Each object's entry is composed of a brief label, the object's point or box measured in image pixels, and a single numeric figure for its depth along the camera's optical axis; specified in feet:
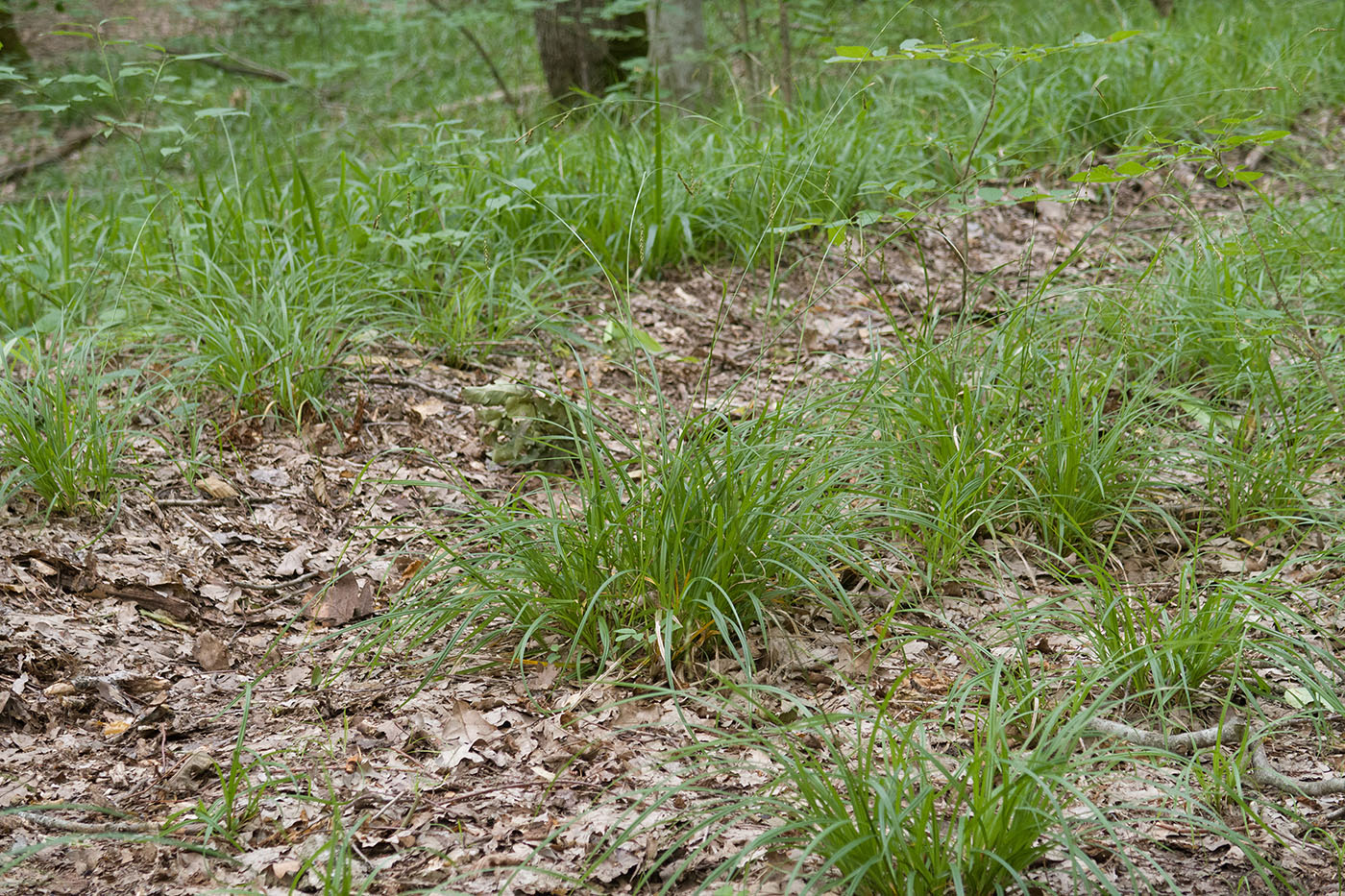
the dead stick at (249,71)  27.71
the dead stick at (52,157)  24.72
